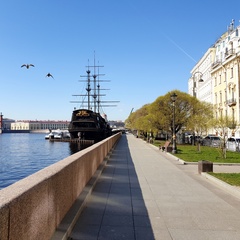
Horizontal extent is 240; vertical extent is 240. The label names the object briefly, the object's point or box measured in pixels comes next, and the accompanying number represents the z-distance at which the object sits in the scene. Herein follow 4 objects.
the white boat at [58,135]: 65.22
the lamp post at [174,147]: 17.76
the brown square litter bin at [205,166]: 9.67
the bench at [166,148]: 19.16
